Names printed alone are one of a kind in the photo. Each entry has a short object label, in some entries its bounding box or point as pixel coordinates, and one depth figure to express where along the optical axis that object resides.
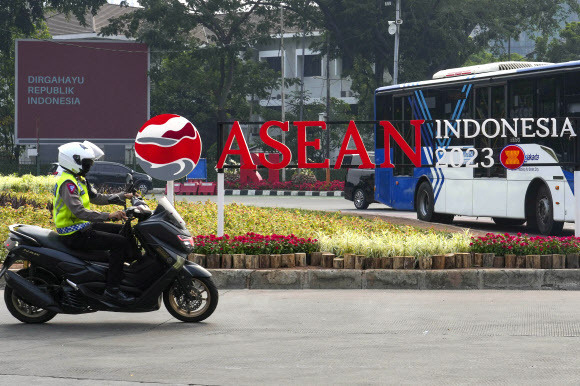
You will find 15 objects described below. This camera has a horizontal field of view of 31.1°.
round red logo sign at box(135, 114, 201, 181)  13.24
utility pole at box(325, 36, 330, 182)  51.66
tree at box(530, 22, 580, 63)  55.94
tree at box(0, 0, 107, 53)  52.31
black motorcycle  9.19
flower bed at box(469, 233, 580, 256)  12.33
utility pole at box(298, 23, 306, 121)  53.43
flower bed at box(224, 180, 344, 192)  43.81
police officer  9.19
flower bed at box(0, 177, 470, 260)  12.36
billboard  48.72
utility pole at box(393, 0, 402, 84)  44.94
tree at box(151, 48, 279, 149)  54.38
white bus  15.43
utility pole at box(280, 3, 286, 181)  47.97
